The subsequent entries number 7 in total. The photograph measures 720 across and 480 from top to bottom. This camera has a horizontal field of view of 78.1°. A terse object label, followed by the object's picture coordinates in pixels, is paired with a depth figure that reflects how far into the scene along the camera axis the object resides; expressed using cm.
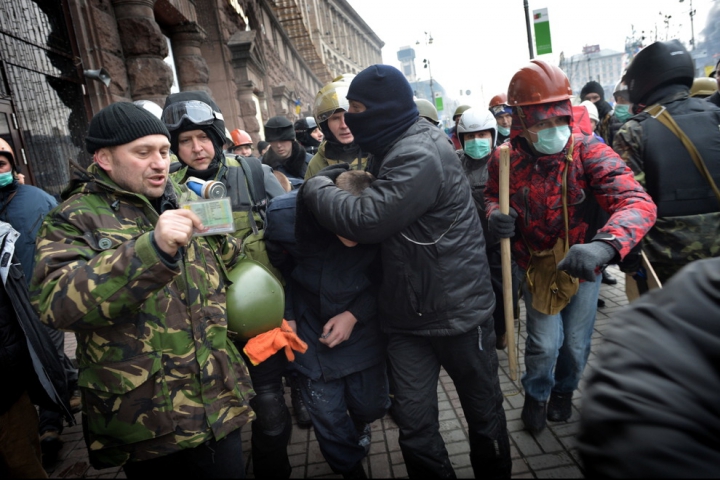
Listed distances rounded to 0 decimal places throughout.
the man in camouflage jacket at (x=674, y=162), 235
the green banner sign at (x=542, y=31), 902
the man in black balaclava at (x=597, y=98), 689
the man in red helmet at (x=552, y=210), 241
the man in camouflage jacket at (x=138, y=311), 142
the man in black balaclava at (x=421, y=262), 187
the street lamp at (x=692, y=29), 2727
